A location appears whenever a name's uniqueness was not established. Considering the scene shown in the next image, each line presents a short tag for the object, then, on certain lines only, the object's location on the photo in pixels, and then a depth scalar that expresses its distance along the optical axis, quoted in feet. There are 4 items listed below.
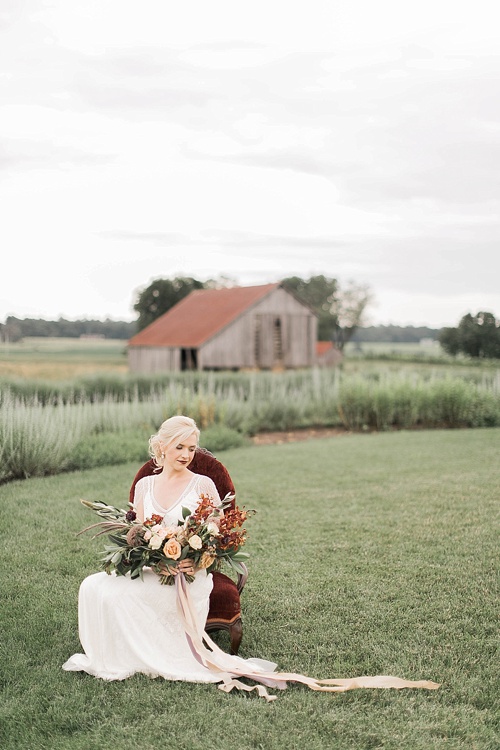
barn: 99.91
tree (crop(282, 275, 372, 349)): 193.88
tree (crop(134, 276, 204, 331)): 141.59
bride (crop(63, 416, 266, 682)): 13.48
